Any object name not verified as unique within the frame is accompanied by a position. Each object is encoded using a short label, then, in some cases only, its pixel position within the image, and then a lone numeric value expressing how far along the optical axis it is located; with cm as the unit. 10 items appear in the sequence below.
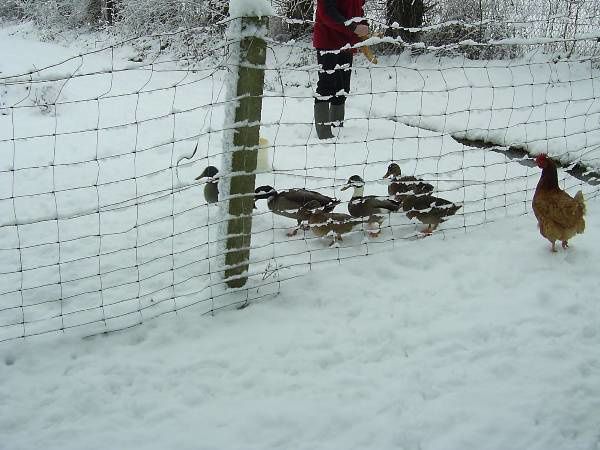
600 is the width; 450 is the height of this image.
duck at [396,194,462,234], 402
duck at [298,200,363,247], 391
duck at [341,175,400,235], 400
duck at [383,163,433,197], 419
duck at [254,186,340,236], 400
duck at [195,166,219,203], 438
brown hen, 357
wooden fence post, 293
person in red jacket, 587
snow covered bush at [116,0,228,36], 1311
